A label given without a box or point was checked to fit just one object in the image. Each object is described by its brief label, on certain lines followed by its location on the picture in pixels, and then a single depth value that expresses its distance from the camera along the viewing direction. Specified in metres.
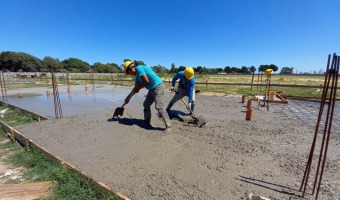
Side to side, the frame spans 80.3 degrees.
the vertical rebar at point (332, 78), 1.82
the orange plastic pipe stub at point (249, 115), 5.59
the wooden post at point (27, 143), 3.77
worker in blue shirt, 5.67
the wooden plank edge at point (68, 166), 2.30
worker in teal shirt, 4.21
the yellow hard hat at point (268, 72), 7.19
